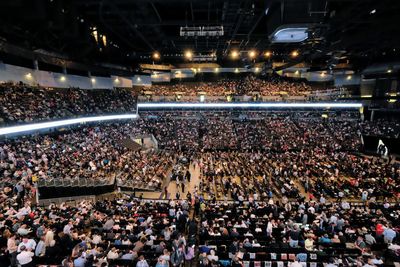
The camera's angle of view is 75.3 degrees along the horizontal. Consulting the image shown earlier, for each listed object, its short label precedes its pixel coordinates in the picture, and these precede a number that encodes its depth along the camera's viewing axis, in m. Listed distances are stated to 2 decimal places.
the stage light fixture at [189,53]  28.01
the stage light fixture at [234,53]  26.61
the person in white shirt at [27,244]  6.95
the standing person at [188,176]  19.99
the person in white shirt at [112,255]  7.34
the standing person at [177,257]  7.44
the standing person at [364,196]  15.91
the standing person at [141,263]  6.61
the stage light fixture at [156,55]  29.05
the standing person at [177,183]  18.30
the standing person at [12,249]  6.90
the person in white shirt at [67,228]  8.36
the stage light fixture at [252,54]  25.08
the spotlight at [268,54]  27.22
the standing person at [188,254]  8.12
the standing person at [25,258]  6.53
